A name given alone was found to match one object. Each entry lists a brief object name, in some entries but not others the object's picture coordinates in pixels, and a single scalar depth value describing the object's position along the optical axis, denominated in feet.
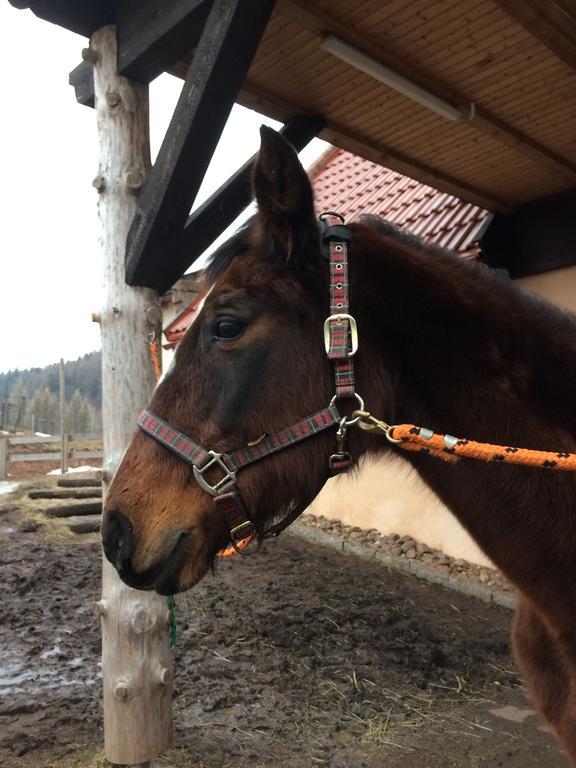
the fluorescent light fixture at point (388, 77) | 10.71
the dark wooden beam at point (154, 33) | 8.87
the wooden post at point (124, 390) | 9.50
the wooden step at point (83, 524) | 26.25
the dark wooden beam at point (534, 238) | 17.02
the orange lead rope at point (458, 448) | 5.06
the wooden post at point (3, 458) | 43.19
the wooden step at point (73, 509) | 28.07
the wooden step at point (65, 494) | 31.27
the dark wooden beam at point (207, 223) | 9.38
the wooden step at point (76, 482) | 33.32
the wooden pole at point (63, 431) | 45.19
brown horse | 5.38
